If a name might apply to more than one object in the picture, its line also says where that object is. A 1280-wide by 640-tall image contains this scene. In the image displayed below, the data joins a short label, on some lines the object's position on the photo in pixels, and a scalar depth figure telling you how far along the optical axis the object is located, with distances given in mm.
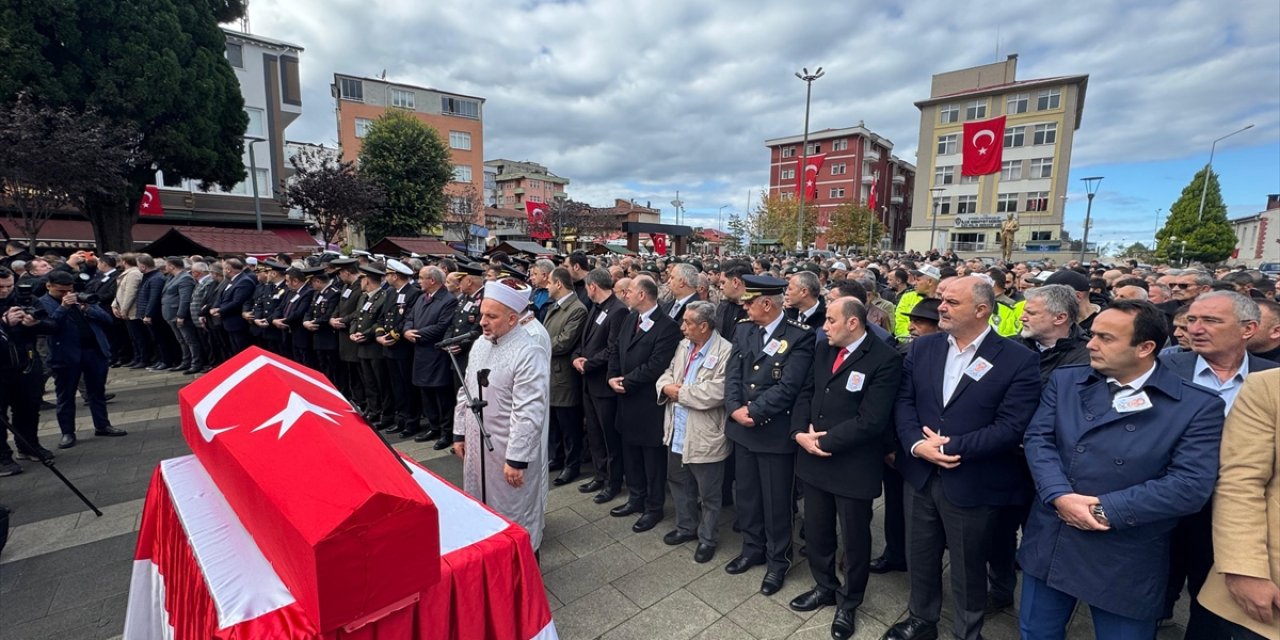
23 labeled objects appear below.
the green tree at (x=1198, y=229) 38688
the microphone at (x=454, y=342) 3255
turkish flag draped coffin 1458
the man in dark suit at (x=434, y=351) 5797
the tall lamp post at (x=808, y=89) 23375
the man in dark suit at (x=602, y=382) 4727
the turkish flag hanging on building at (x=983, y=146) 40375
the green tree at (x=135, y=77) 14148
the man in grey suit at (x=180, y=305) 9070
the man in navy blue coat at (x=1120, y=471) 2084
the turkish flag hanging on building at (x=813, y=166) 36650
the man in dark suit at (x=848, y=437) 2961
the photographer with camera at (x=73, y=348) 5639
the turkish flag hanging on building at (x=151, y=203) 22047
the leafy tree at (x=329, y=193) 23828
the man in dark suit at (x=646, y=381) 4250
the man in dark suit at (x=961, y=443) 2639
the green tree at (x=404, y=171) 29797
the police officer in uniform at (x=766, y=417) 3379
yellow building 43000
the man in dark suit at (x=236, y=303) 8391
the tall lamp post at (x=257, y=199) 21038
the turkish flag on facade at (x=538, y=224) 48719
